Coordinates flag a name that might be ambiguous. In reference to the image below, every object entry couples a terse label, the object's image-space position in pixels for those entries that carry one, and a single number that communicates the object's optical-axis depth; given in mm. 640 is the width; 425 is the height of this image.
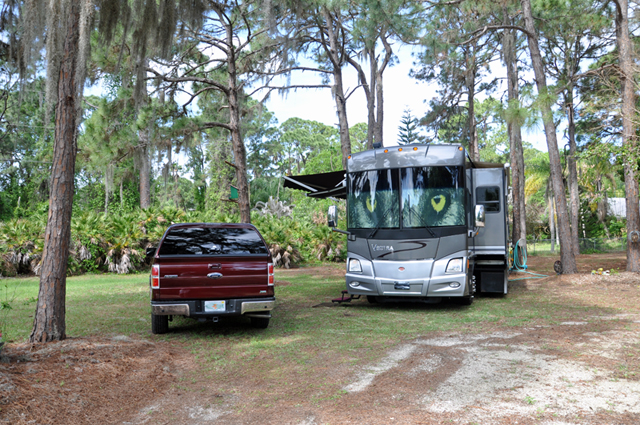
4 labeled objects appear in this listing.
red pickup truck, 6785
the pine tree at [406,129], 48166
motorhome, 9242
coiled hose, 16156
